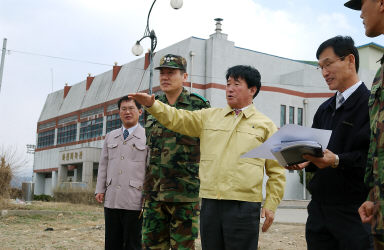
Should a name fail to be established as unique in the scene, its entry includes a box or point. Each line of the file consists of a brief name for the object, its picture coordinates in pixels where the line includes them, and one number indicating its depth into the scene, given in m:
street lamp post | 14.34
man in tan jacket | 4.76
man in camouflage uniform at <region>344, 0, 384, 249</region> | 2.09
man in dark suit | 2.77
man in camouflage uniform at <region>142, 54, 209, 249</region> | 4.09
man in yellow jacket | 3.27
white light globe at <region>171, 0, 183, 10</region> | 14.55
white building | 26.48
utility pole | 23.44
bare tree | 15.20
